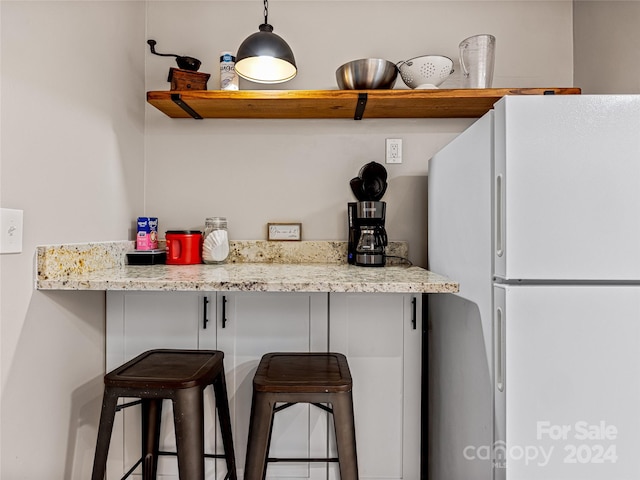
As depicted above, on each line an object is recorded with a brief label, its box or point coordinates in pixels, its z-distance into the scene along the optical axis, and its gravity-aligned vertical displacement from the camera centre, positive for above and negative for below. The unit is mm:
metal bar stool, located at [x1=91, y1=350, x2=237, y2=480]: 1220 -481
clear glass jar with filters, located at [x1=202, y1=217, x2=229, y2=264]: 1786 +2
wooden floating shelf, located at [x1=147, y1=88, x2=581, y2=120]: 1647 +631
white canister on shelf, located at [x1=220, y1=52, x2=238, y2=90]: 1795 +789
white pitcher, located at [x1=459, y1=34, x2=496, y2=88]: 1674 +809
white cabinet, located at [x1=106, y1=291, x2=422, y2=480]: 1688 -456
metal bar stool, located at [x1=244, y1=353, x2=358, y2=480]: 1252 -523
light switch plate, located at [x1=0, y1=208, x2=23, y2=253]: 1094 +37
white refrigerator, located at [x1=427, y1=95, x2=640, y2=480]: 973 -111
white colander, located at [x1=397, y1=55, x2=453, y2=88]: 1696 +766
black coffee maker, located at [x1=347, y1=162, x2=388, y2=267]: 1724 +114
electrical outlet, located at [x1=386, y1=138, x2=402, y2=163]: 1954 +472
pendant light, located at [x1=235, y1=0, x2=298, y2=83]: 1464 +742
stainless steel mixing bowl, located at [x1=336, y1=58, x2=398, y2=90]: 1648 +728
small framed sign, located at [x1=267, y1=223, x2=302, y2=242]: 1962 +58
